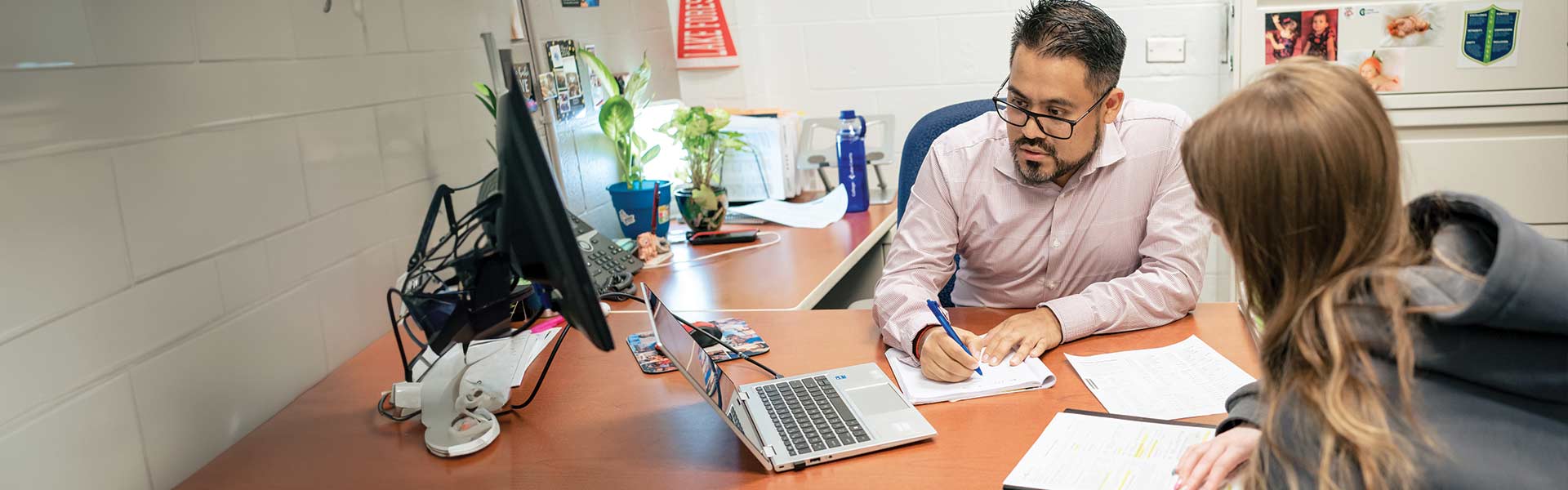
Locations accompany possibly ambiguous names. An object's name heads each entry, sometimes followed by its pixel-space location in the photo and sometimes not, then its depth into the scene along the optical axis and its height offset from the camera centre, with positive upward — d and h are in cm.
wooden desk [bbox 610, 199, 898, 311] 202 -44
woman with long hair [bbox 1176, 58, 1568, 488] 74 -21
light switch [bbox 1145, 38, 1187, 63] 308 -6
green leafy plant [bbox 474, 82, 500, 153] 214 -2
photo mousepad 164 -45
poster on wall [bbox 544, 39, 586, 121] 245 +0
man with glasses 166 -30
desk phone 213 -39
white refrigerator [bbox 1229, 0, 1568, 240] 269 -17
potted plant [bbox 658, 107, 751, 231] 263 -25
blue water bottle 281 -30
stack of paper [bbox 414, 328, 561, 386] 154 -42
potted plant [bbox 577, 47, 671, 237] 254 -26
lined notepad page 140 -46
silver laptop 125 -46
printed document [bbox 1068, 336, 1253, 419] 132 -47
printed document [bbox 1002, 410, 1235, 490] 113 -47
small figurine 243 -41
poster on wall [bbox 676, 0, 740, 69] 322 +9
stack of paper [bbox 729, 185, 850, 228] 273 -40
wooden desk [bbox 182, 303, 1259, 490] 123 -47
